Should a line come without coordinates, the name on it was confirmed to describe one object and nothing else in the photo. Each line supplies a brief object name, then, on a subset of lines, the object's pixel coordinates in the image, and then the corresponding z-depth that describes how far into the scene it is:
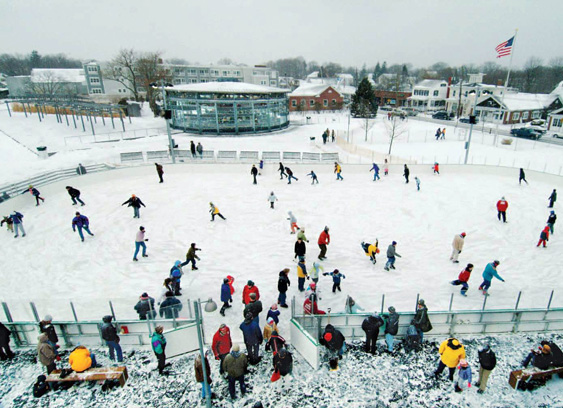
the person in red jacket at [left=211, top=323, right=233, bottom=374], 6.30
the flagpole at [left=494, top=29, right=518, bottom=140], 45.42
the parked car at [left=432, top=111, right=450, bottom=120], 52.03
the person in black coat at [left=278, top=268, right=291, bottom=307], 8.17
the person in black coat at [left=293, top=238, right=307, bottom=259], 9.90
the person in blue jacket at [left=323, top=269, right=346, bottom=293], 8.93
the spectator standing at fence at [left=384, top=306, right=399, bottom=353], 6.90
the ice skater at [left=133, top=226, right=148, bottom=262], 10.82
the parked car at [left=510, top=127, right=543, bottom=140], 34.62
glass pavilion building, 33.00
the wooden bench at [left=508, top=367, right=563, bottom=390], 6.15
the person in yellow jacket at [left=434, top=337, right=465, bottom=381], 6.11
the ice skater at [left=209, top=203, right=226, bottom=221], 13.71
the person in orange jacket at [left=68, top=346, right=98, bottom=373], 6.34
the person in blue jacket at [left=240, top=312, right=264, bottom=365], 6.43
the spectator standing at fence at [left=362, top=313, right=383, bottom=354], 6.85
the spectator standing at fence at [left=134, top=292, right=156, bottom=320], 7.27
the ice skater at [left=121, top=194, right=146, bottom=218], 13.88
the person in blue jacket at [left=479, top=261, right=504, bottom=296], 8.75
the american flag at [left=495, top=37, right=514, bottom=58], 27.02
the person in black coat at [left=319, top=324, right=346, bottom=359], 6.64
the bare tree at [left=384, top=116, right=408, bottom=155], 37.91
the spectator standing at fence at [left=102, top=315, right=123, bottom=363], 6.58
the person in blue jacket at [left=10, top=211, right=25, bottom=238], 12.51
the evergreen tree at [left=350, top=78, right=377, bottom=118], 49.78
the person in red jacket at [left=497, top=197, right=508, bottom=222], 13.59
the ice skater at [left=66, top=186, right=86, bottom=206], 15.01
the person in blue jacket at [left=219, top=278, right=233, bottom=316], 8.12
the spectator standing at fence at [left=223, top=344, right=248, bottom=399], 5.76
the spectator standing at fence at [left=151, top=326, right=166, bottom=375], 6.36
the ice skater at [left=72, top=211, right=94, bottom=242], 12.00
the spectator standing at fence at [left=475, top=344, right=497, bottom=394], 5.88
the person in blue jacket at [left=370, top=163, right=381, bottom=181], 19.11
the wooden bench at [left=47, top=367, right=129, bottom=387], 6.31
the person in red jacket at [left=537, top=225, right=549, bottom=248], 11.60
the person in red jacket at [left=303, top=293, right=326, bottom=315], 7.34
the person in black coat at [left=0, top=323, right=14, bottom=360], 6.82
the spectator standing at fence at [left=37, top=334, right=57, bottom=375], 6.28
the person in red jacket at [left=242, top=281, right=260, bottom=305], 7.65
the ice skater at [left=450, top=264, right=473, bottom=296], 8.89
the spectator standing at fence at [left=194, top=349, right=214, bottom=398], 5.79
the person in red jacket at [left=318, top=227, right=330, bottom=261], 10.71
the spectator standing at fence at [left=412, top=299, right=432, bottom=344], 6.92
